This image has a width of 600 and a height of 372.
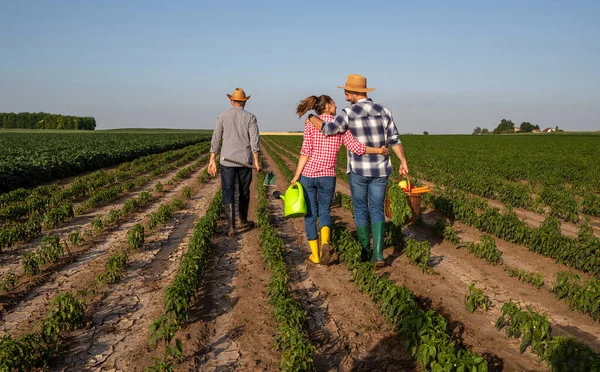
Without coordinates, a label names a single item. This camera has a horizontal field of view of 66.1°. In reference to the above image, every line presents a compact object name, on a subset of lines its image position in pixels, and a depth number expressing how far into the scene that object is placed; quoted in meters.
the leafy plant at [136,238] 7.07
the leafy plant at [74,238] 7.11
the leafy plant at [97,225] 8.27
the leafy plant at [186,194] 12.77
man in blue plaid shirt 5.73
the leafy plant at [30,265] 5.84
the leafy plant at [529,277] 5.48
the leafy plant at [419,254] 6.12
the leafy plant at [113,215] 9.24
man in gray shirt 7.92
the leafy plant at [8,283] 5.33
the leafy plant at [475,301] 4.64
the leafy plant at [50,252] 6.19
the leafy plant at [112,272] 5.60
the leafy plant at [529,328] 3.61
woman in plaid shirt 6.05
